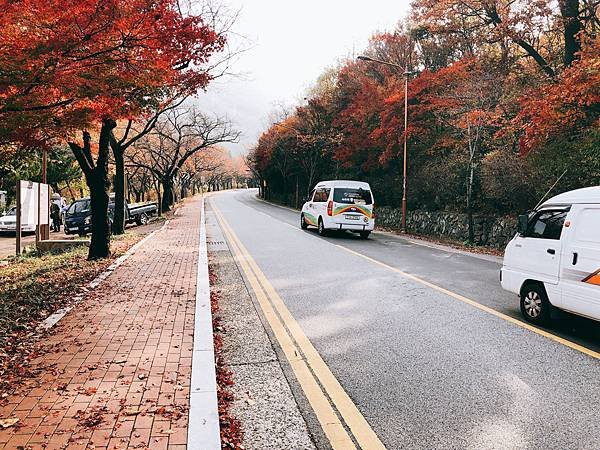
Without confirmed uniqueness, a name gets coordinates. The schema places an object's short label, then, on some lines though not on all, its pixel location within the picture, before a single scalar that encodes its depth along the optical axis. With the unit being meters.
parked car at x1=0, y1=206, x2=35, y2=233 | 26.28
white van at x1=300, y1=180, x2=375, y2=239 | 19.03
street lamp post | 22.50
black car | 25.02
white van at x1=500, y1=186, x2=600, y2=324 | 5.93
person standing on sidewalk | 29.14
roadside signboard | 14.75
